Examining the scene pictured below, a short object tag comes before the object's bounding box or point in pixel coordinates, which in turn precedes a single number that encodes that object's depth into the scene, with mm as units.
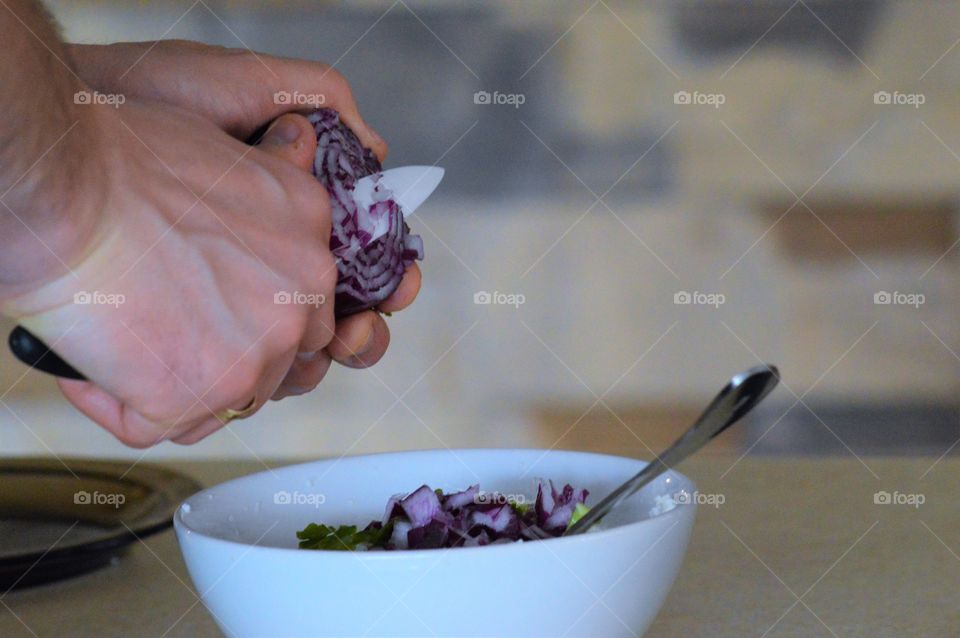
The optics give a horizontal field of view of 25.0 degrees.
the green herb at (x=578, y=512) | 692
